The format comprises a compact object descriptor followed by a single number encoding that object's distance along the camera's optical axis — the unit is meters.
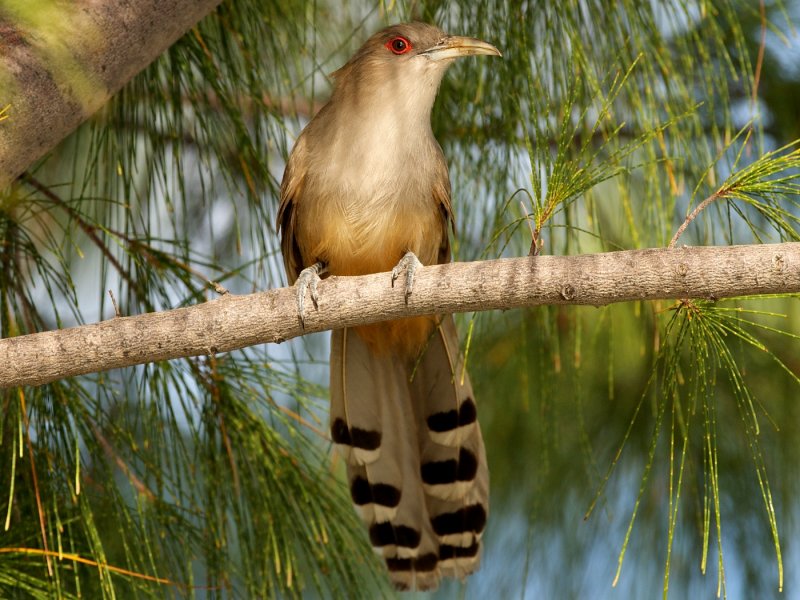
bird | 5.61
